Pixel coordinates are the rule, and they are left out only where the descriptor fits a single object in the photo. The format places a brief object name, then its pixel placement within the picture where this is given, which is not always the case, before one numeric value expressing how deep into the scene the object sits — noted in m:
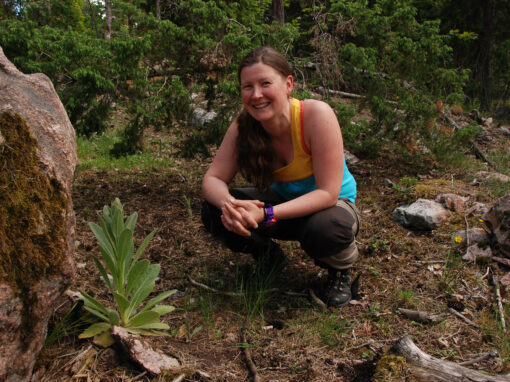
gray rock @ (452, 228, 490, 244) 3.45
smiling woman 2.51
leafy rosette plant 2.15
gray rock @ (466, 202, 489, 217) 3.93
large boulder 1.72
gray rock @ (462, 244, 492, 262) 3.29
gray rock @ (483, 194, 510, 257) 3.28
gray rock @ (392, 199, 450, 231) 3.85
